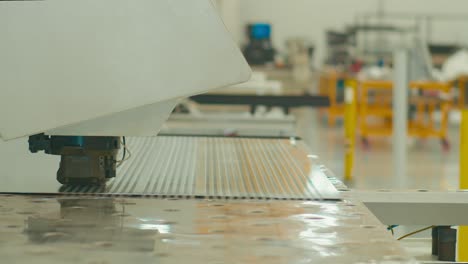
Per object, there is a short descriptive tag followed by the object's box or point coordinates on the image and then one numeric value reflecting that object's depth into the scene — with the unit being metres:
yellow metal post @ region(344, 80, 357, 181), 10.79
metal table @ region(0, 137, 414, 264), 2.97
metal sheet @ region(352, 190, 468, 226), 4.41
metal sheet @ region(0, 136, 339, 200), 4.23
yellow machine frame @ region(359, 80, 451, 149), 14.98
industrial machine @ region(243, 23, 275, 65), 12.46
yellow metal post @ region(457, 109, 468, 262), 5.87
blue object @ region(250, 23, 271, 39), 12.62
